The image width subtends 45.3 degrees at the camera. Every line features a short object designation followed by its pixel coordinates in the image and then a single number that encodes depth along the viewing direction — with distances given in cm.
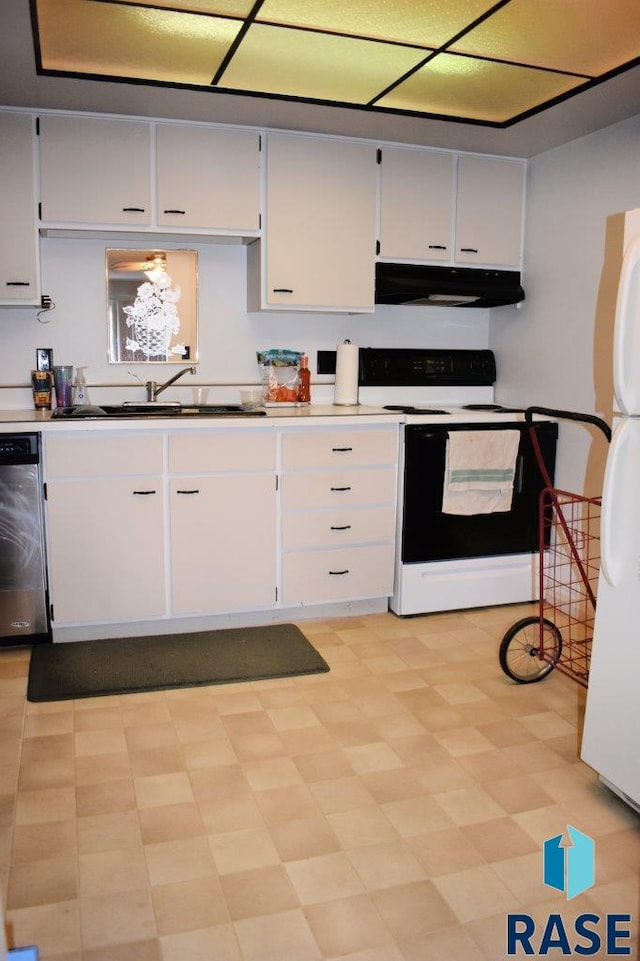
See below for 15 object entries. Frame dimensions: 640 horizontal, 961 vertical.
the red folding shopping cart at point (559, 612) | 285
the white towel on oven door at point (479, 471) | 356
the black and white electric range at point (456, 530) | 357
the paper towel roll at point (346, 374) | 401
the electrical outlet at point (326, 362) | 411
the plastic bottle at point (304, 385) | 401
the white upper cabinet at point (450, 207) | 383
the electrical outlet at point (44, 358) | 365
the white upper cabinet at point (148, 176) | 332
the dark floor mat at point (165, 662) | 292
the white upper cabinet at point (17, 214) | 326
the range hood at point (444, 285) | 384
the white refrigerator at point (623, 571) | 198
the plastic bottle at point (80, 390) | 369
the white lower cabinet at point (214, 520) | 320
